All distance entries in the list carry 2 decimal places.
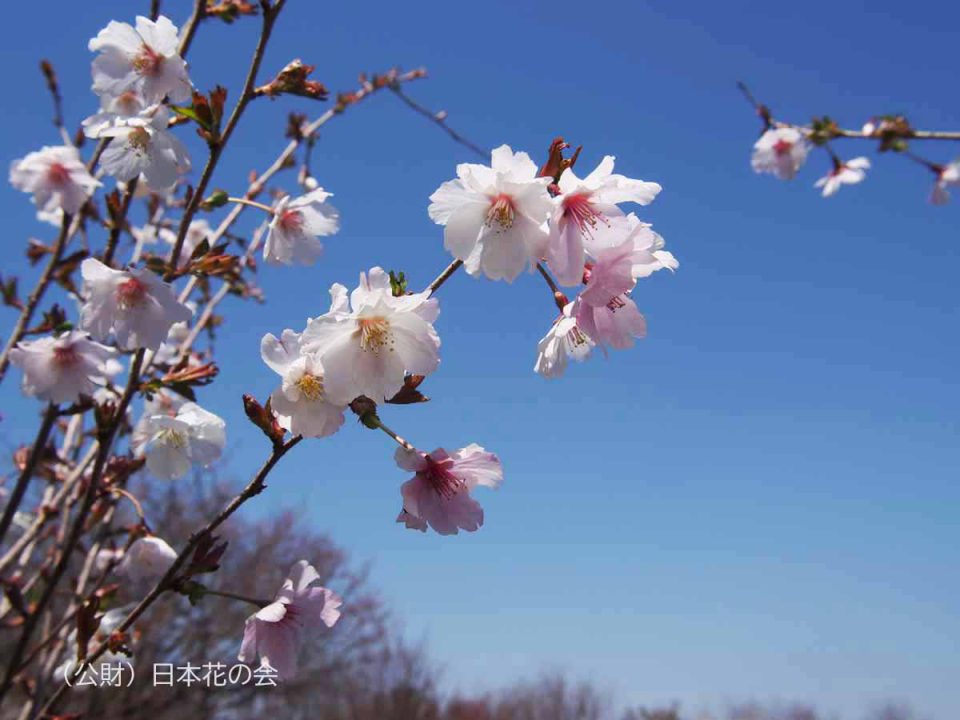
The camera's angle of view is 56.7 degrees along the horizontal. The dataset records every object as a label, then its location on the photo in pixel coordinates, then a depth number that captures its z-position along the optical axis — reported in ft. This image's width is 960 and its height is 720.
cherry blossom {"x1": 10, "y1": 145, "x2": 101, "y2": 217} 1.53
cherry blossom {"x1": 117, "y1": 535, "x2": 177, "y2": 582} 1.33
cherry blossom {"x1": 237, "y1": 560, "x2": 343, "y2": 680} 0.96
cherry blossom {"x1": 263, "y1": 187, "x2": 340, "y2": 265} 1.25
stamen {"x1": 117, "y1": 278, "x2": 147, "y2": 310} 1.08
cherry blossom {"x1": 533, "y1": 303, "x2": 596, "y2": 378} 0.80
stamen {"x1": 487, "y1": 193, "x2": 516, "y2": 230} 0.77
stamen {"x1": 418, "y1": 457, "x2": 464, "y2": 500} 0.82
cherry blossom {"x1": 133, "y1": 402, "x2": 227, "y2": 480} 1.29
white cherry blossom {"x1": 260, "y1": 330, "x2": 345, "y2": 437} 0.76
